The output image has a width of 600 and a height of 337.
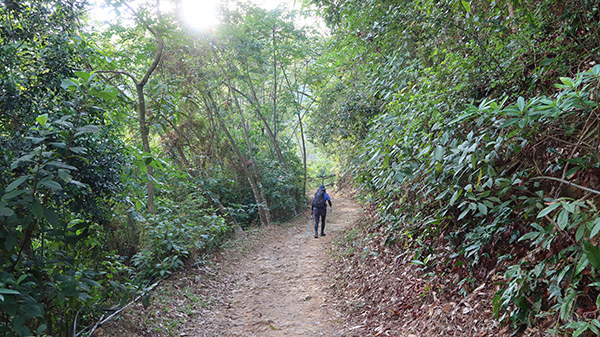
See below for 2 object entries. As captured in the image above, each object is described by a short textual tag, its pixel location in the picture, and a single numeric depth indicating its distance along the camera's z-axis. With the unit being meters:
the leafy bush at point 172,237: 6.49
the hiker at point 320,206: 11.88
